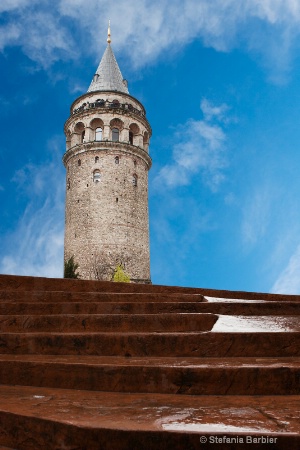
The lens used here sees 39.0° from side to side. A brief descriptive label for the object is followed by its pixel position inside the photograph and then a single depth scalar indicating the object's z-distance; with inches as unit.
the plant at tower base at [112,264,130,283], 1082.1
